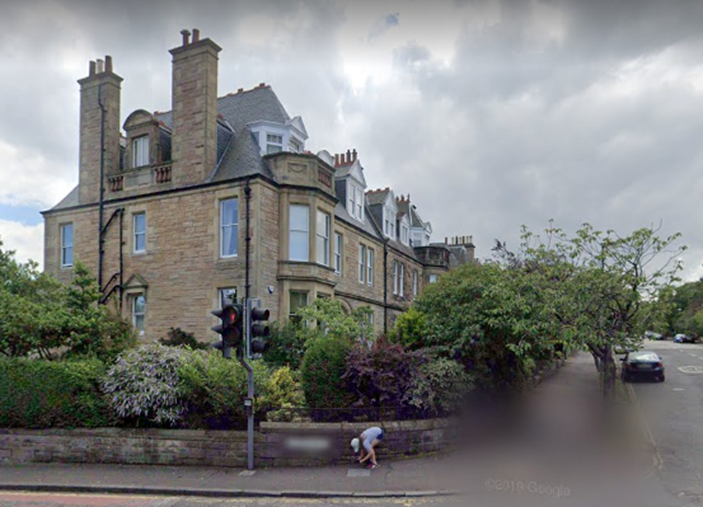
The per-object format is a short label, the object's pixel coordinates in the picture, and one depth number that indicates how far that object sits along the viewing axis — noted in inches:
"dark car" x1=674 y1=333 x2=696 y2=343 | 3163.4
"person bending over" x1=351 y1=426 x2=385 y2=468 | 427.5
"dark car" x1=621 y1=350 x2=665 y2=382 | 1048.2
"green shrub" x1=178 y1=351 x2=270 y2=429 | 456.4
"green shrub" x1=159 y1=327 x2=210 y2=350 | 789.9
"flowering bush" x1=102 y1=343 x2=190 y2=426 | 454.6
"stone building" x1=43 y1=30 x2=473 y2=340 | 833.5
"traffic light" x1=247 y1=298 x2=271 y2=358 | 411.2
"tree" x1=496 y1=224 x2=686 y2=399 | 544.4
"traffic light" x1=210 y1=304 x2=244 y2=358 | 418.6
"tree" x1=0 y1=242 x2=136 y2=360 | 542.9
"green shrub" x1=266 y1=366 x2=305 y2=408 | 469.4
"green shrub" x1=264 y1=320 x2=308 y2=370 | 685.9
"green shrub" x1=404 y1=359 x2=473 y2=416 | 472.4
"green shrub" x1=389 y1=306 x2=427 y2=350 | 665.0
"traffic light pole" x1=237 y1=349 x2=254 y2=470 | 429.7
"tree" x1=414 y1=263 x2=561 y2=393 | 550.9
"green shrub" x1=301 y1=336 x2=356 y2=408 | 469.1
